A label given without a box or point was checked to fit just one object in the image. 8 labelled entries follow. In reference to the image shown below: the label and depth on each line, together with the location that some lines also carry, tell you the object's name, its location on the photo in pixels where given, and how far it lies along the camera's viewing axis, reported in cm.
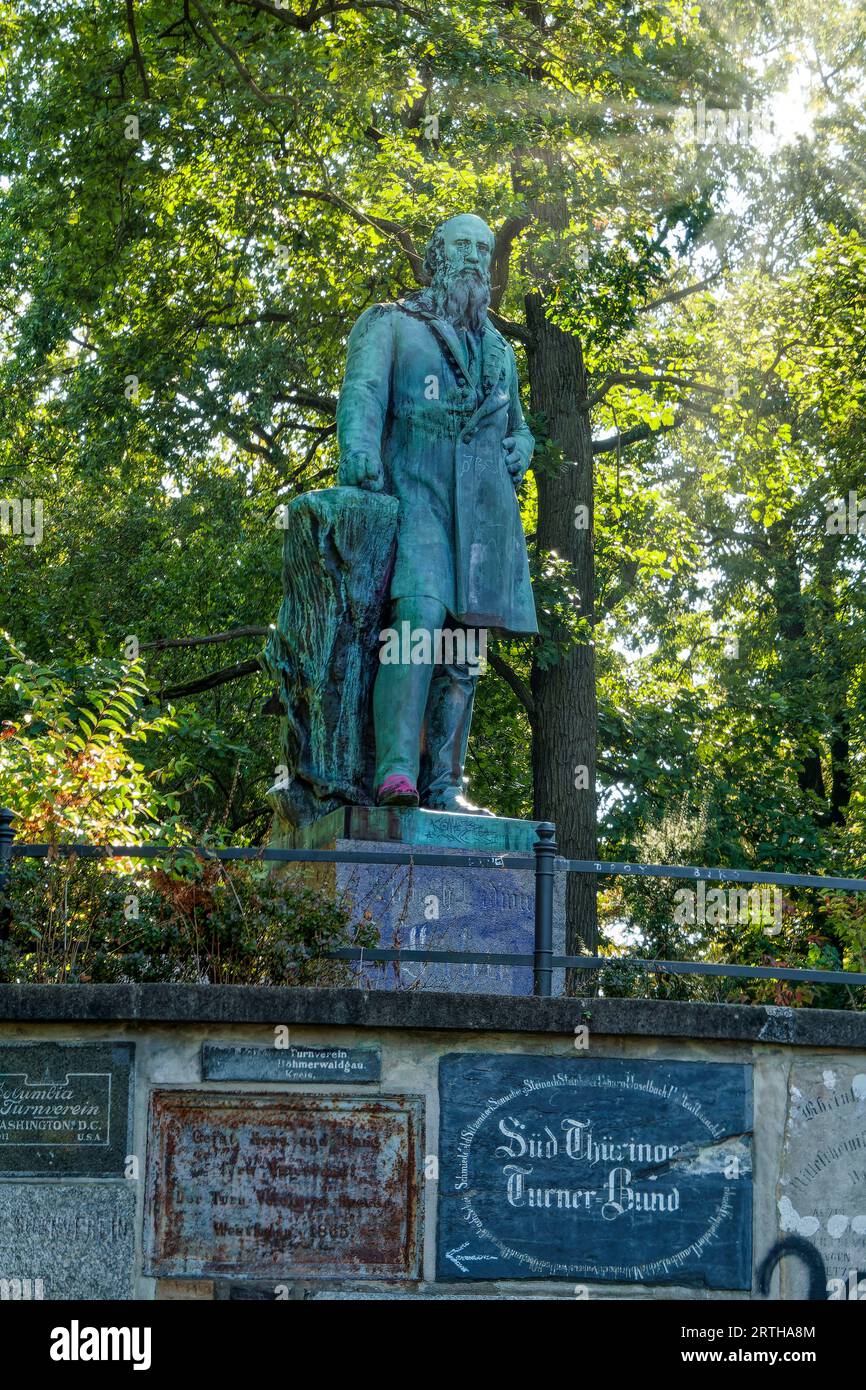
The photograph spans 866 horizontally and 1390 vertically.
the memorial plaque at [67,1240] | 706
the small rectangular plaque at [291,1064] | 727
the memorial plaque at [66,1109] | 716
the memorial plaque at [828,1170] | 754
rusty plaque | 714
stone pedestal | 880
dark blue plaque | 733
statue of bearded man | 961
